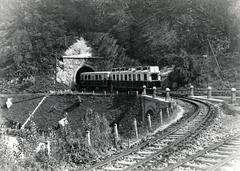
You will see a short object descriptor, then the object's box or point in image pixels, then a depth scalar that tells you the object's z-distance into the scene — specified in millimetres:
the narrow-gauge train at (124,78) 32594
